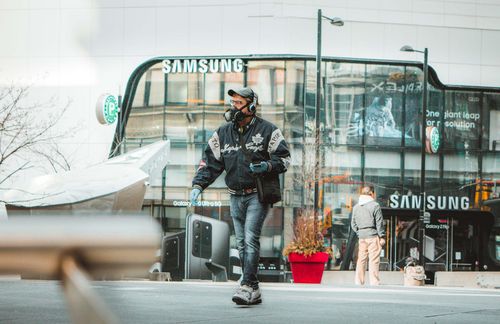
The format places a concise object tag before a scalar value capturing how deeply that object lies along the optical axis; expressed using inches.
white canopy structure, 978.1
